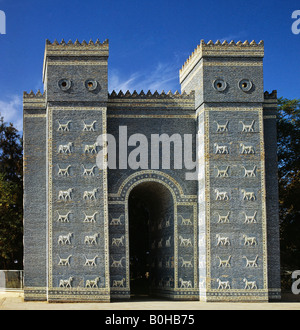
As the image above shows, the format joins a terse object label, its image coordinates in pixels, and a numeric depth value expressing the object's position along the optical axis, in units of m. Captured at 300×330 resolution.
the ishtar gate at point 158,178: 27.73
